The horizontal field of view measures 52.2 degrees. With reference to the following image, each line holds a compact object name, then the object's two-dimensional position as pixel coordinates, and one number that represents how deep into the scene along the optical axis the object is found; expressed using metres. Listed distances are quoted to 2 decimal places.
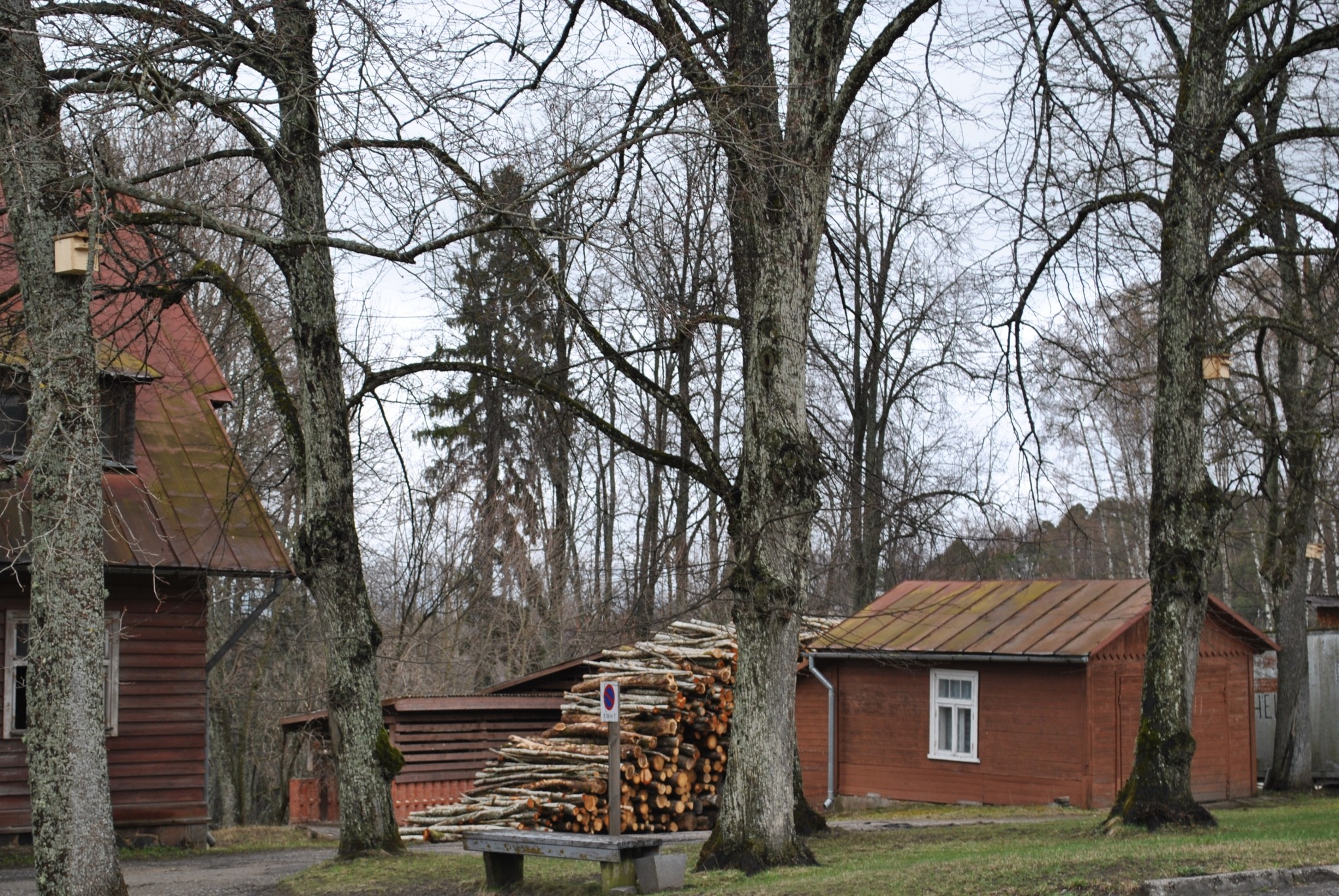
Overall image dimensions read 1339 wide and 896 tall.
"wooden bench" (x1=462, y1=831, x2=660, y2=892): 10.99
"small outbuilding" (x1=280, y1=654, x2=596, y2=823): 21.23
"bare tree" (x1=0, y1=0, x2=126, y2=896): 10.39
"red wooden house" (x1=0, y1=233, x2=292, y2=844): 16.64
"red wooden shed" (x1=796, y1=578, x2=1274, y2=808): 21.98
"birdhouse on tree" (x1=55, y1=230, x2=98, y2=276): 10.72
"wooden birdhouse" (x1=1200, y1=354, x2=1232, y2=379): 14.77
